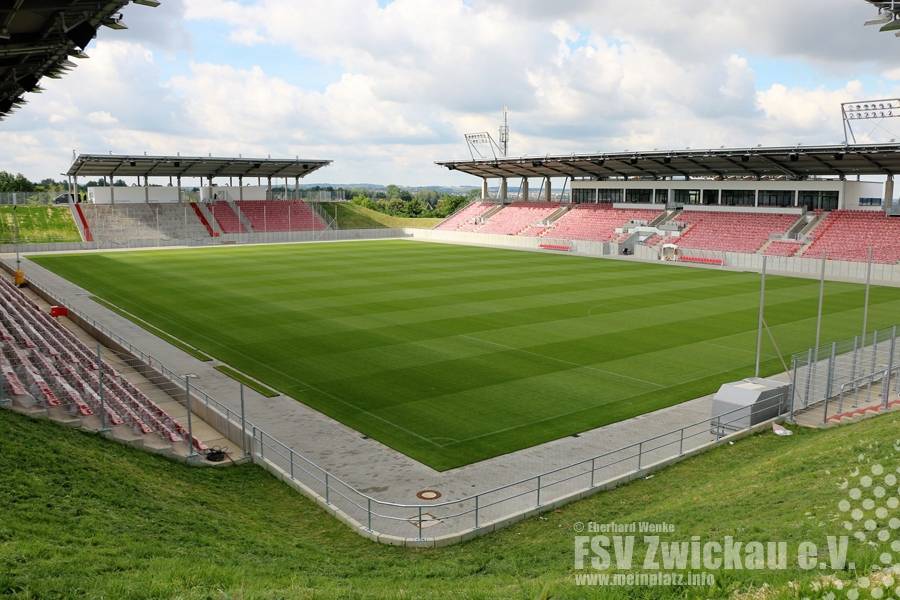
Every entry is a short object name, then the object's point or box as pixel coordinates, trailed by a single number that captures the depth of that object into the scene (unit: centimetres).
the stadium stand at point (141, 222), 8094
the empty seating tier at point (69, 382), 1781
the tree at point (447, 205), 15574
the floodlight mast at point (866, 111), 5466
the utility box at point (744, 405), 1867
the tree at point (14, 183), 13750
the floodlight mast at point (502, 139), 9188
